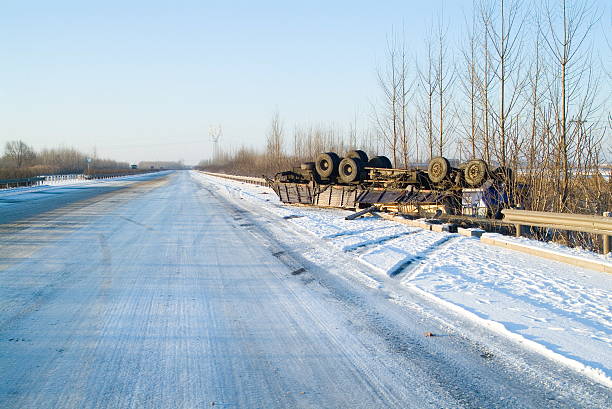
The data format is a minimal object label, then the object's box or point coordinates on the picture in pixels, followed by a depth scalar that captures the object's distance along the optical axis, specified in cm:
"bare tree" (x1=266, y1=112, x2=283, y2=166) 5163
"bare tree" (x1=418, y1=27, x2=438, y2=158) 1995
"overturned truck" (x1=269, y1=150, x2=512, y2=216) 1343
